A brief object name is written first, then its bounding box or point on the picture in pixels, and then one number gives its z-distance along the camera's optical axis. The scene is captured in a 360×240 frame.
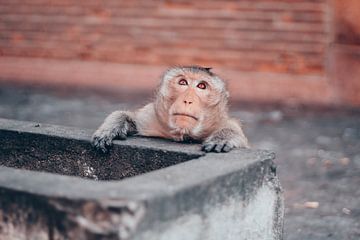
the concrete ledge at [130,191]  3.13
